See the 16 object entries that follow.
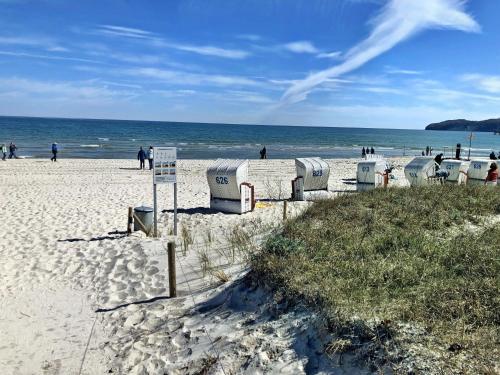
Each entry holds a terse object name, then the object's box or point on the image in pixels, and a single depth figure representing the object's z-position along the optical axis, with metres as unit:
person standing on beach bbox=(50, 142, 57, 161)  32.66
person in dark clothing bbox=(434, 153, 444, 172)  18.19
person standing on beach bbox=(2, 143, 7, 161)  32.97
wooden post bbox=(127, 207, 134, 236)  10.79
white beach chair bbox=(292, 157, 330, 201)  15.98
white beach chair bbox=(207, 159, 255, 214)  13.41
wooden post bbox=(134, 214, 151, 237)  10.82
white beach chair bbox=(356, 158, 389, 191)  17.62
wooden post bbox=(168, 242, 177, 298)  6.65
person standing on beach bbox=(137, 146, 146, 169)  28.42
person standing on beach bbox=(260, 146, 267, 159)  41.00
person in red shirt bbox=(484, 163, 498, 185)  16.17
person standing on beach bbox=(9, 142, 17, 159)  34.69
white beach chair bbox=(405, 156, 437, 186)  17.06
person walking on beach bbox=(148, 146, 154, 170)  27.43
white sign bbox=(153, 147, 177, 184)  10.45
